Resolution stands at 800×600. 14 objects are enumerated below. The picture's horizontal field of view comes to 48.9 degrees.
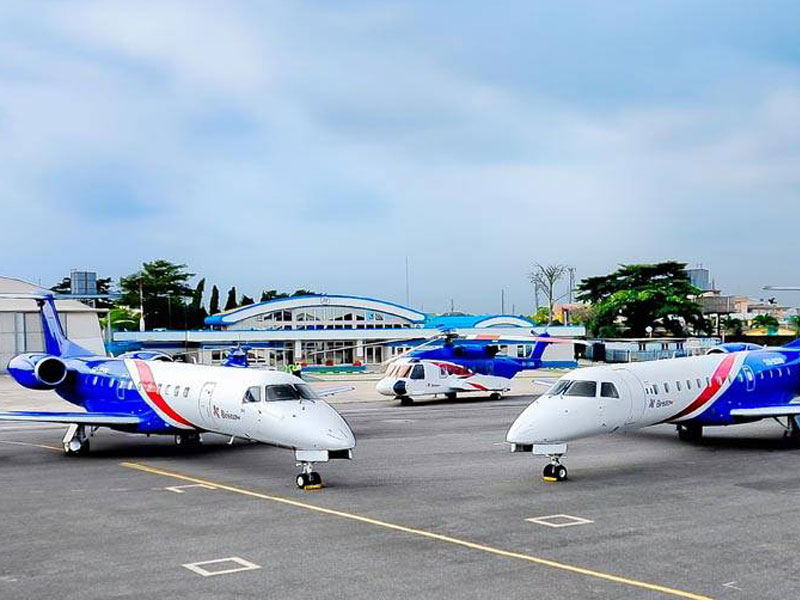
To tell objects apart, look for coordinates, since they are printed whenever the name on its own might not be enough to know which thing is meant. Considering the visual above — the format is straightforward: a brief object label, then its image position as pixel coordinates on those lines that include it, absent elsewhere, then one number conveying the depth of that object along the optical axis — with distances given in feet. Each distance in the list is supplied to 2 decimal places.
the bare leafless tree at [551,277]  460.38
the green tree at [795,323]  345.00
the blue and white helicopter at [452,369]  142.51
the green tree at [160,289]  410.23
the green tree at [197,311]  404.57
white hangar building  242.17
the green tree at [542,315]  510.17
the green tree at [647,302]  318.04
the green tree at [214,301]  423.64
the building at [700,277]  530.35
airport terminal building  264.11
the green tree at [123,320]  383.06
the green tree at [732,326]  376.97
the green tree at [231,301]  433.89
